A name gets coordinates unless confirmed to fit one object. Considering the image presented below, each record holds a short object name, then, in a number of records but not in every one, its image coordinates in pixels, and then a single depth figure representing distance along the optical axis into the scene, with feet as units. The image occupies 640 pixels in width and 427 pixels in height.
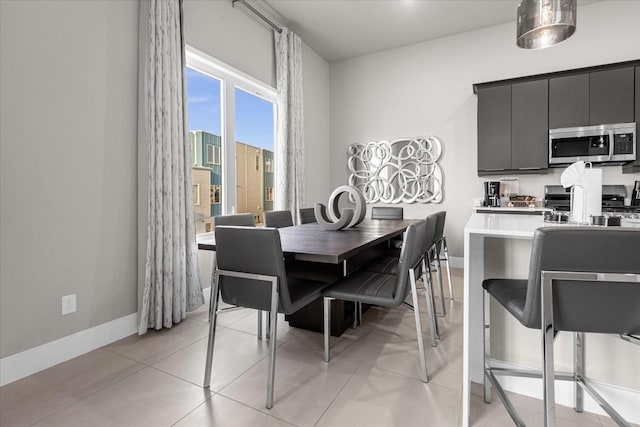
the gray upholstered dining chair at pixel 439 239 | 8.84
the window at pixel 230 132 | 10.52
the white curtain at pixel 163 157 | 7.97
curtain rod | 11.16
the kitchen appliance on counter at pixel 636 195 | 11.04
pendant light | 5.24
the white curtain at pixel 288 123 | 13.42
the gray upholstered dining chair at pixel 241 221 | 7.56
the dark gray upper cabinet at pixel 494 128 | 12.77
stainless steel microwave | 10.96
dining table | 5.22
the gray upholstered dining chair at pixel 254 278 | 5.00
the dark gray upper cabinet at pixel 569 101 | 11.61
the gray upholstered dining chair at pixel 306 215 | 11.49
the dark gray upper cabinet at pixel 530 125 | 12.18
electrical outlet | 6.71
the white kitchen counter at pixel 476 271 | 4.48
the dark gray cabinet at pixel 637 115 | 10.87
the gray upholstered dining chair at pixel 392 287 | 5.51
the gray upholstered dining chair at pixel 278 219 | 10.06
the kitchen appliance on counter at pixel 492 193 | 13.14
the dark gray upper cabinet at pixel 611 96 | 11.05
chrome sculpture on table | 7.78
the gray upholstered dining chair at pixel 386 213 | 12.20
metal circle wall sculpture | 15.20
